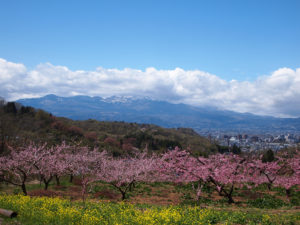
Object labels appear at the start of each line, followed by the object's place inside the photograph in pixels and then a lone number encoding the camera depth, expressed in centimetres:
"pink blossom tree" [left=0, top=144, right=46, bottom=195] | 2252
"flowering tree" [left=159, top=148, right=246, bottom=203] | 2270
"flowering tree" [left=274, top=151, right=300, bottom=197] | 2469
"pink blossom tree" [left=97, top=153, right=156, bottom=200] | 2464
